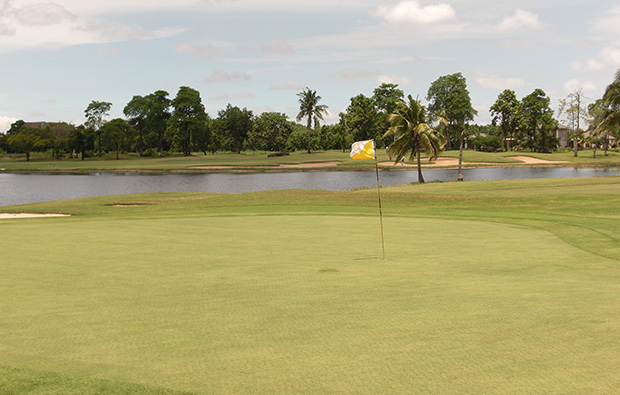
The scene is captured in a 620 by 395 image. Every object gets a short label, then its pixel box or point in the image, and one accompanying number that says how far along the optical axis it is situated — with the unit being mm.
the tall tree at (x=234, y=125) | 154750
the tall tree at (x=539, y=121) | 129000
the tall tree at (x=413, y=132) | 57781
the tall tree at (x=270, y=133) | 163500
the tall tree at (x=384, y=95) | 136625
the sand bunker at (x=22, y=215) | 28684
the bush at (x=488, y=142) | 147375
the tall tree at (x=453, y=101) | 136500
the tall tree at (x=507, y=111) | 131875
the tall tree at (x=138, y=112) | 140850
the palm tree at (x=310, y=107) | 125988
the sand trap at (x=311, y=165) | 101700
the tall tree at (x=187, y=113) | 135750
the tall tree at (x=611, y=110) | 62750
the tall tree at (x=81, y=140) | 138125
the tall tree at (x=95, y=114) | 155750
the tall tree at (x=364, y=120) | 132125
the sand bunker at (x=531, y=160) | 100500
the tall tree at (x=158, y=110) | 138250
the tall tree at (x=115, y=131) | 142250
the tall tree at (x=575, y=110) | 116625
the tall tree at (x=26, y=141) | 140750
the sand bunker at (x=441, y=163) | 98425
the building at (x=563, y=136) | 171875
